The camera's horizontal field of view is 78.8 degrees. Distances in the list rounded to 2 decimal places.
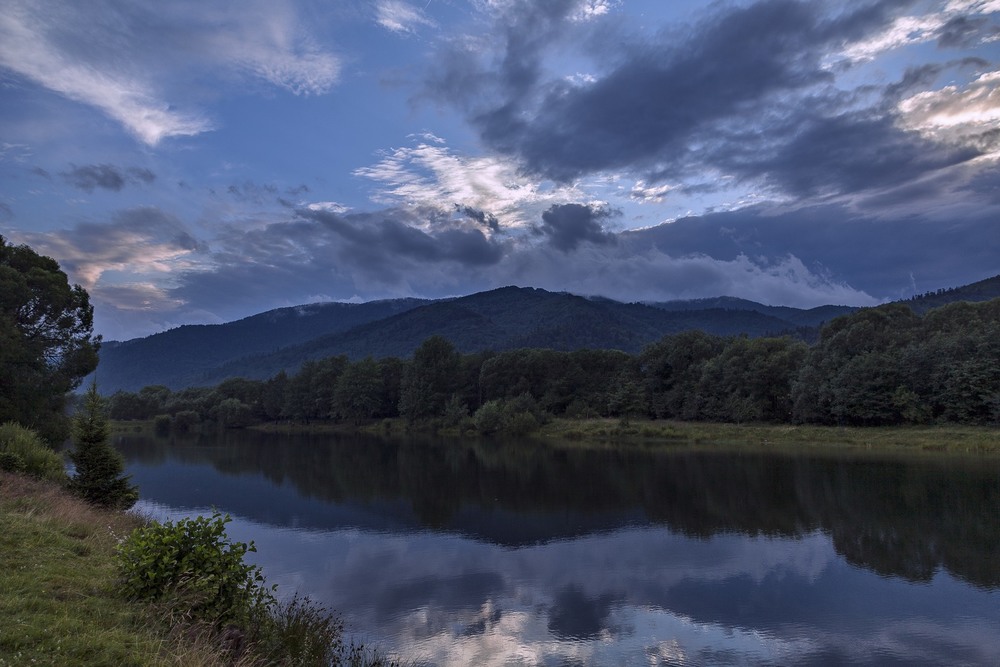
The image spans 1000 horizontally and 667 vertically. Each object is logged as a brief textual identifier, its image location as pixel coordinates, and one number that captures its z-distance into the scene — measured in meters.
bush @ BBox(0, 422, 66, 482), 21.34
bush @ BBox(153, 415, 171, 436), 115.12
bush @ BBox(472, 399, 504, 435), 91.12
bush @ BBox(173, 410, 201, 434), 116.50
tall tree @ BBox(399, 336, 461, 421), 104.88
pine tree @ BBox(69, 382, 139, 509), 21.02
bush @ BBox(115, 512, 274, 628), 9.75
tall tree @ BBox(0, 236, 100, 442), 34.06
